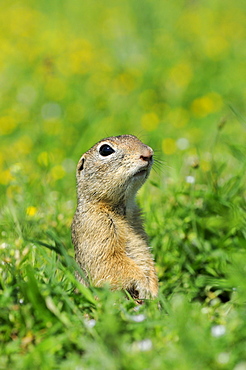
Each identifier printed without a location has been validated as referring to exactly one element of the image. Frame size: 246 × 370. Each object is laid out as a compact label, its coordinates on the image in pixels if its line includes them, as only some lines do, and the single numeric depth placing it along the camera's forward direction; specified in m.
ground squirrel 6.94
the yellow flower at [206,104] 14.96
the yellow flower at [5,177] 11.14
